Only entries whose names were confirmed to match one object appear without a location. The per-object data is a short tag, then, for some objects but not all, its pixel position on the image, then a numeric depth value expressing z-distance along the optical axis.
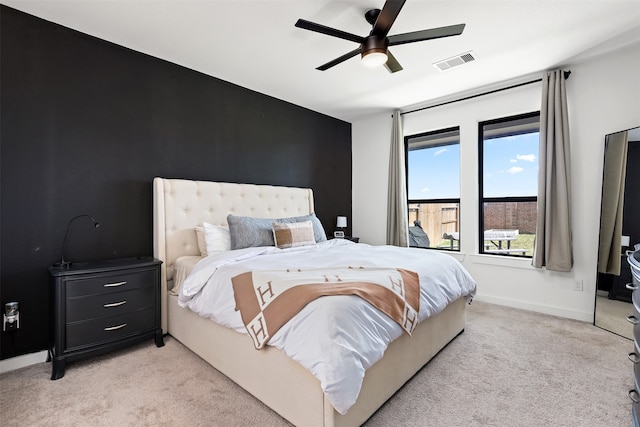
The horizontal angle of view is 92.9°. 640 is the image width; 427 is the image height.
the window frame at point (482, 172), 3.75
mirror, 2.70
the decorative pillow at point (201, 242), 2.91
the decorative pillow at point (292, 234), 3.05
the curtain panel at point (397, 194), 4.49
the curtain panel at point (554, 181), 3.18
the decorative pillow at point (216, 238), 2.85
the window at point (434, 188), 4.34
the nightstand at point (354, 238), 4.66
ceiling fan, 1.98
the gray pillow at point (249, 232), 2.93
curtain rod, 3.22
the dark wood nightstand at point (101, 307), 2.12
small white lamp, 4.61
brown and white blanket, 1.60
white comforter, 1.35
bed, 1.55
